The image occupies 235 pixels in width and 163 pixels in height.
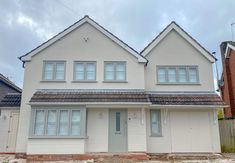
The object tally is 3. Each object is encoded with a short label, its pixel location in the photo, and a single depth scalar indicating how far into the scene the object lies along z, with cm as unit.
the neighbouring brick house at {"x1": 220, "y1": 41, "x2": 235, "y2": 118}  1834
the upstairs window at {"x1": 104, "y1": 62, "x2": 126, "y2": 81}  1375
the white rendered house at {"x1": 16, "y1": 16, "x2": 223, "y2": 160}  1220
